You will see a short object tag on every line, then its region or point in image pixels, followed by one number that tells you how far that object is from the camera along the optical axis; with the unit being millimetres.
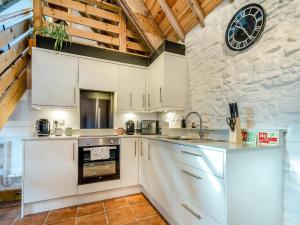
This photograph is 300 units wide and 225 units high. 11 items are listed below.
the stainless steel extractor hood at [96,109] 2926
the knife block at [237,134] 1562
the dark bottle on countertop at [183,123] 2641
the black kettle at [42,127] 2428
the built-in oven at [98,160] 2377
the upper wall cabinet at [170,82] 2613
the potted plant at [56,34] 2465
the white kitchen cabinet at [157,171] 1873
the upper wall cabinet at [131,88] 2992
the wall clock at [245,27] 1581
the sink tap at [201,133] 2109
